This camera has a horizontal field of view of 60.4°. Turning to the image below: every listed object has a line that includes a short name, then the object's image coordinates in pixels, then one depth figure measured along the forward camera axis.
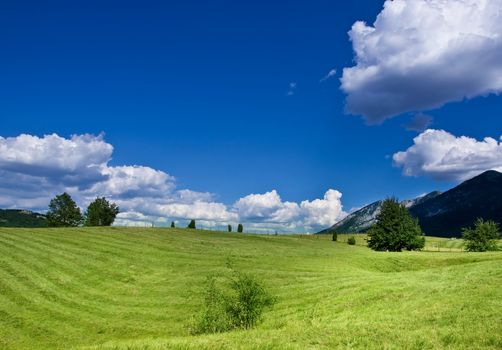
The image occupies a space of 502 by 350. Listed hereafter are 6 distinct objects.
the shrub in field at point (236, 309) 33.75
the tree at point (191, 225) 148.75
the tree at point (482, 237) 117.38
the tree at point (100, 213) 162.50
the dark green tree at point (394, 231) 121.31
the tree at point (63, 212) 152.62
